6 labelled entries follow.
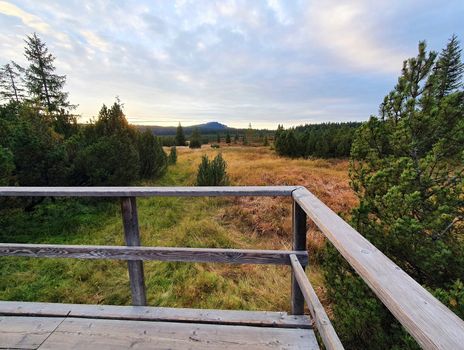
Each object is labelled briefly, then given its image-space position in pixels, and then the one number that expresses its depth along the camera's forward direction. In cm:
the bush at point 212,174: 981
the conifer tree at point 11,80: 2080
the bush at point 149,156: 1152
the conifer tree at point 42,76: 2023
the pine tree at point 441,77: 262
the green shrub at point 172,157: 1722
